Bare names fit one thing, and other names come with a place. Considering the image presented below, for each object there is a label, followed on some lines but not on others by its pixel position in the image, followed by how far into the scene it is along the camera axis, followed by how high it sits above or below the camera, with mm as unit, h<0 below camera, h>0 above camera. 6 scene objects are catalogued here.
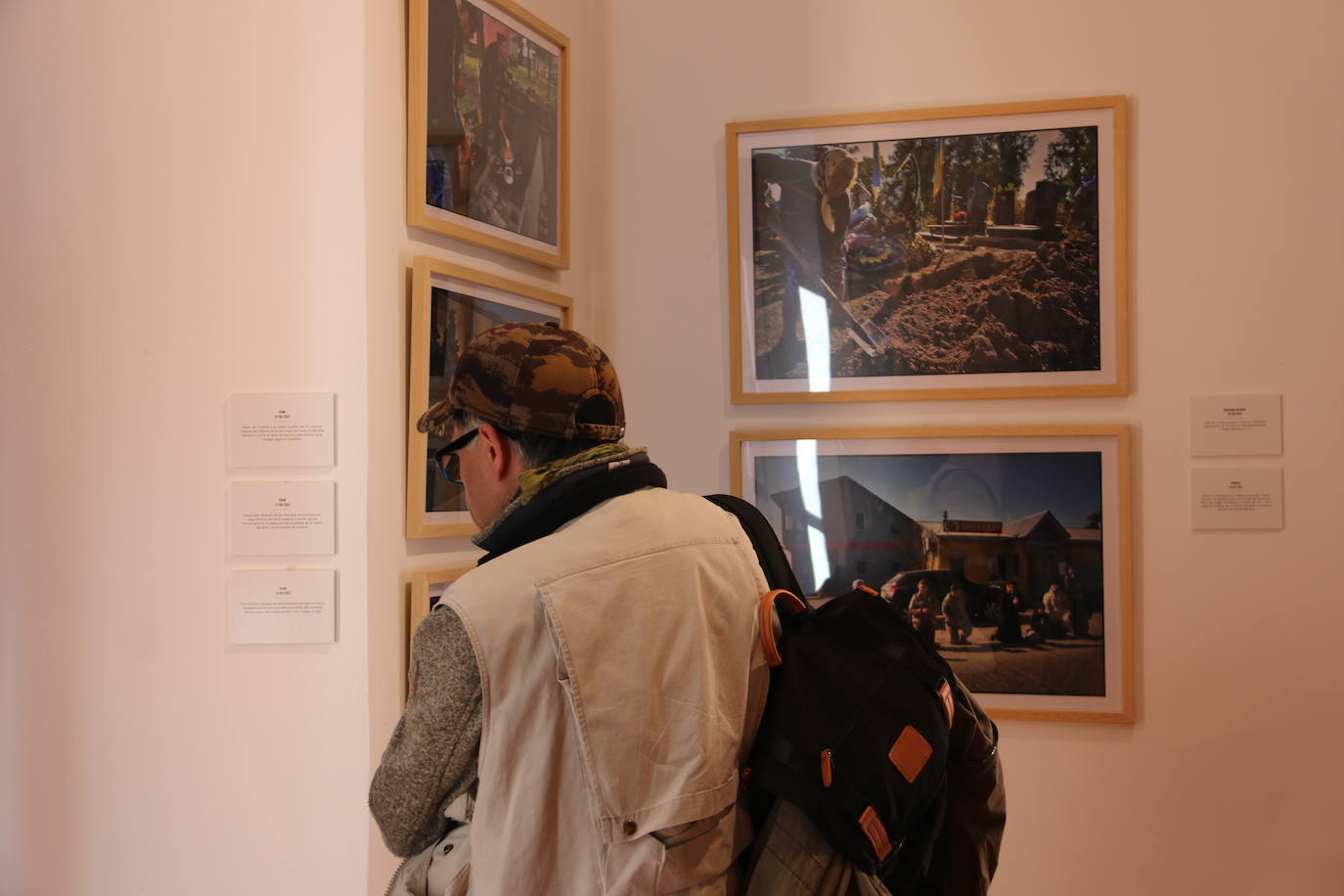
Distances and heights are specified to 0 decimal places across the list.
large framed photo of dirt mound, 2723 +572
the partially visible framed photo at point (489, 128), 2307 +830
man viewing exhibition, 1276 -312
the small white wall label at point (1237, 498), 2611 -95
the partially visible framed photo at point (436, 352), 2260 +251
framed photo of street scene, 2697 -224
